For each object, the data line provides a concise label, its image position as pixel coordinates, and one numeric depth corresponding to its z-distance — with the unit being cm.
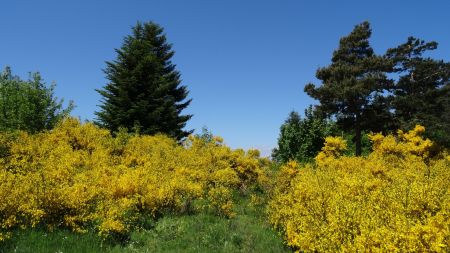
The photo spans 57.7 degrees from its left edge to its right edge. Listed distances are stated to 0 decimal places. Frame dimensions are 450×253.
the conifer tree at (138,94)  3195
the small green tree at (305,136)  3378
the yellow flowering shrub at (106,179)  1101
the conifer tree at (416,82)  2888
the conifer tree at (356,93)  3105
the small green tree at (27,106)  2588
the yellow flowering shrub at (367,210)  644
